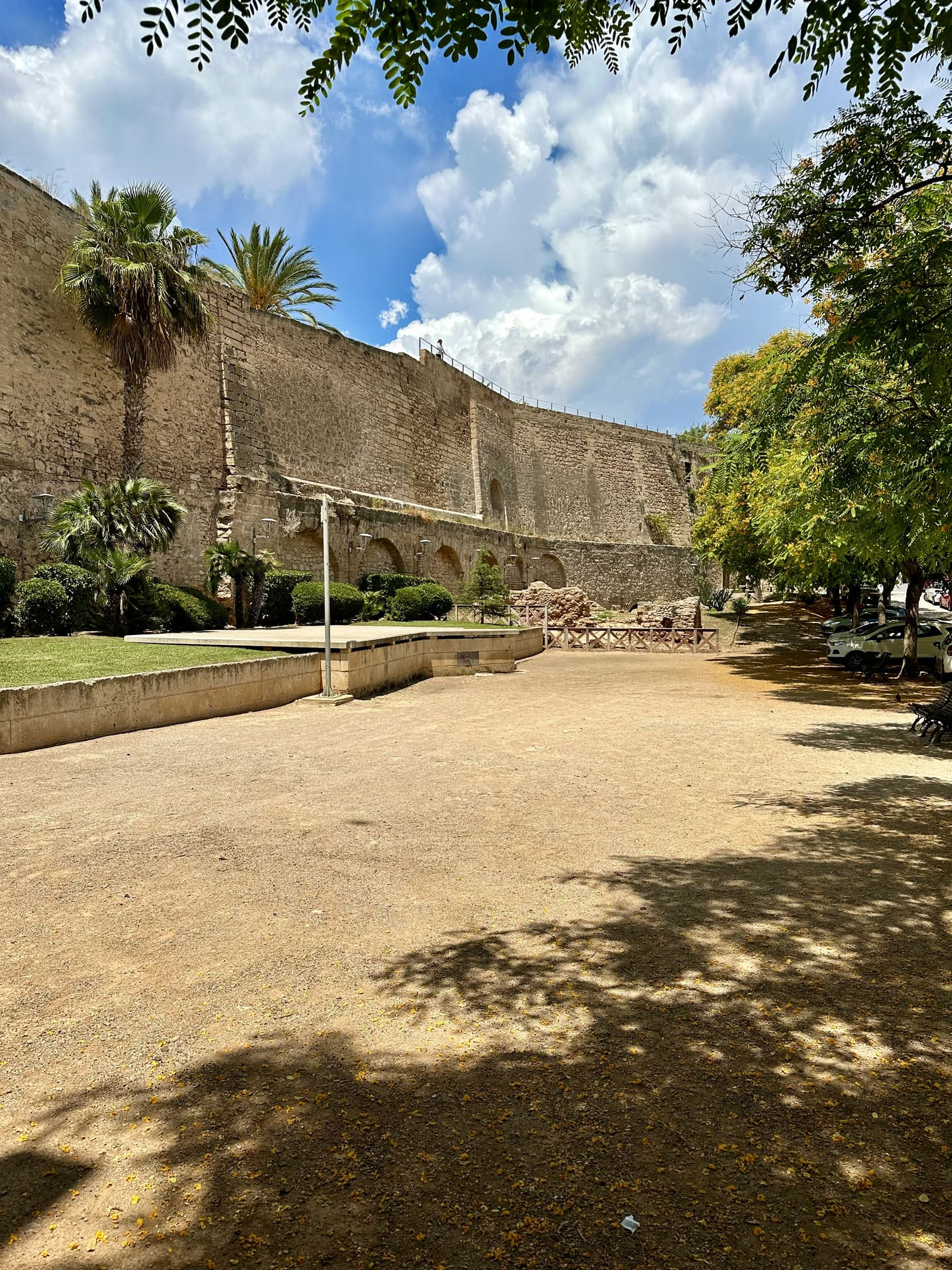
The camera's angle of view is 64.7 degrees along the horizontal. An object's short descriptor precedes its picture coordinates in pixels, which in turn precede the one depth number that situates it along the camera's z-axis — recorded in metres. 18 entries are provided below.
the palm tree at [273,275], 27.09
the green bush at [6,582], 14.53
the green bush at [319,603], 21.52
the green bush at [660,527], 50.69
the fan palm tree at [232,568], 19.95
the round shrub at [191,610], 18.19
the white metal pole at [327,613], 12.09
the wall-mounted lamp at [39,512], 17.00
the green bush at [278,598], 21.06
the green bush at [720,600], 42.06
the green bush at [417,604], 23.81
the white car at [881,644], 18.16
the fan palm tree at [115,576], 15.41
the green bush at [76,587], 15.19
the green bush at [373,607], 23.59
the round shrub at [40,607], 14.48
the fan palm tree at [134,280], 17.22
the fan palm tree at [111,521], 15.55
